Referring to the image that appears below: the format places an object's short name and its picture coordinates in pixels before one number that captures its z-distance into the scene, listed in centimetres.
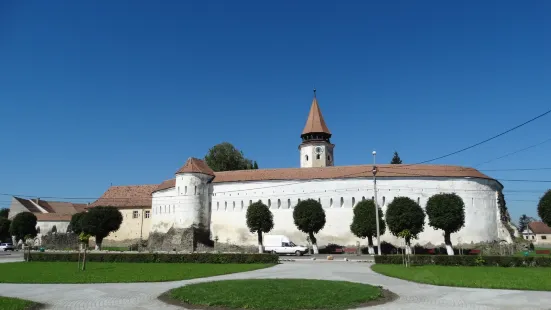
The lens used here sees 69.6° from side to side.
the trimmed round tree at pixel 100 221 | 6462
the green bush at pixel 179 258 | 3562
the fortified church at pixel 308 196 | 5838
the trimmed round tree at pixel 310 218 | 5388
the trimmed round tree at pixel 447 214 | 4875
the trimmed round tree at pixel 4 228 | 8269
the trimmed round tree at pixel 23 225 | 7581
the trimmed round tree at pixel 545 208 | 4919
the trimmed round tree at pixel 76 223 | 6894
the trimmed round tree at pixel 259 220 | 5616
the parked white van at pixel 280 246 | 5019
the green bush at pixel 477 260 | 3033
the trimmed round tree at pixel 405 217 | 4984
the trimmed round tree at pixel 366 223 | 5150
